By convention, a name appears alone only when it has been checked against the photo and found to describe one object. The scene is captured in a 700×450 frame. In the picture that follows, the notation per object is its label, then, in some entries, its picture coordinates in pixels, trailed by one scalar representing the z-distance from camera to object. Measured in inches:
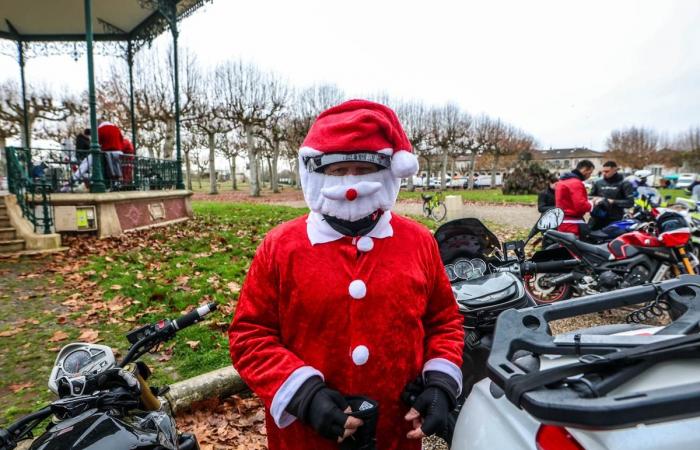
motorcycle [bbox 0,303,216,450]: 47.8
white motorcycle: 31.1
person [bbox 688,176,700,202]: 293.7
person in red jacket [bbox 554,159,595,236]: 248.8
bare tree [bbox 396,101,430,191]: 1433.3
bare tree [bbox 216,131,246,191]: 1662.2
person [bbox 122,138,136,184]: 394.9
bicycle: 589.3
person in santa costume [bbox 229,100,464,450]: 55.3
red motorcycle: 190.2
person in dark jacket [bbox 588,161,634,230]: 275.6
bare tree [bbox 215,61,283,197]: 1029.2
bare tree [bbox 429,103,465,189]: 1481.3
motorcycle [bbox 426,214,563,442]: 99.2
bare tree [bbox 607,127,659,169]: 2295.8
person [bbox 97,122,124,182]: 364.5
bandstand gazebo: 305.6
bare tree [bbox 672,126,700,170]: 2164.1
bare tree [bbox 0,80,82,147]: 1105.4
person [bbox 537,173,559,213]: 342.0
